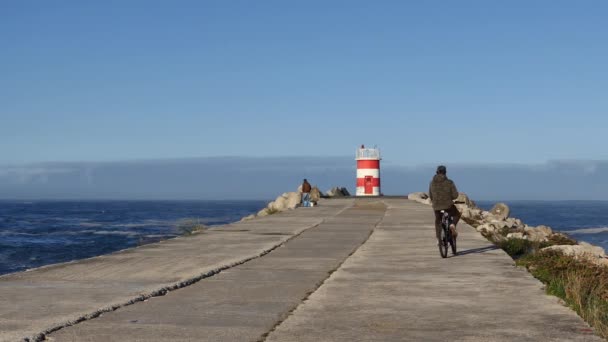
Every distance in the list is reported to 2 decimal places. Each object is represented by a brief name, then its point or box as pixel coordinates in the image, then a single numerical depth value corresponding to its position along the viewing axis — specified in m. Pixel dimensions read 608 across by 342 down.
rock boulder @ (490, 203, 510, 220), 40.82
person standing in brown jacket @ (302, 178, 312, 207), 38.72
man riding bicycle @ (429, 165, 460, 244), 15.85
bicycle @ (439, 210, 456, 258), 15.30
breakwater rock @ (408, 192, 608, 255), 18.14
